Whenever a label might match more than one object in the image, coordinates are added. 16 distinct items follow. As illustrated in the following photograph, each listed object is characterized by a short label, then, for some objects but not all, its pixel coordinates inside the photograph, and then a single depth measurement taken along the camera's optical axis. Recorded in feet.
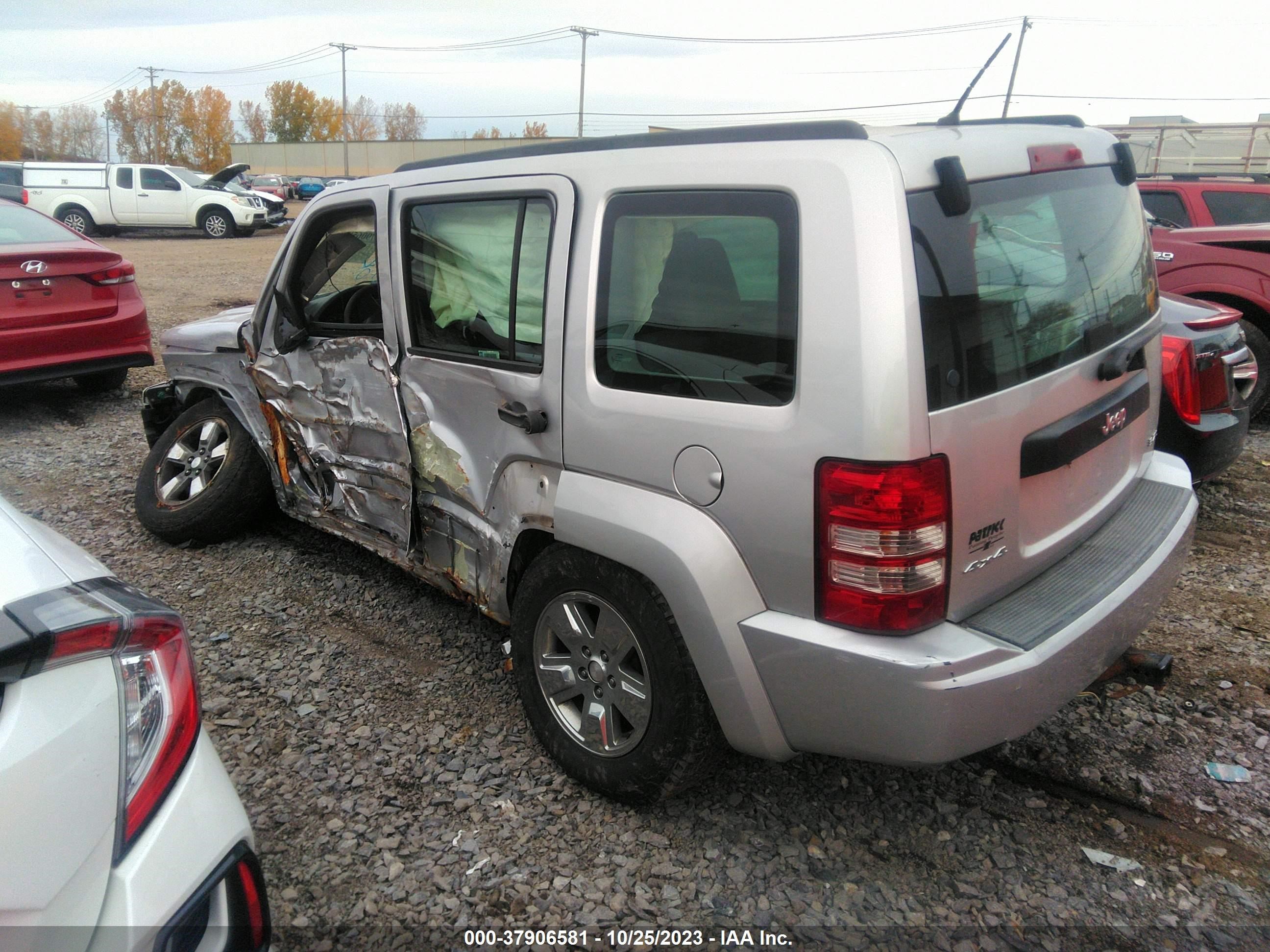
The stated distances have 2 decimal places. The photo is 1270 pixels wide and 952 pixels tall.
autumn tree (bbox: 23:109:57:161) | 346.95
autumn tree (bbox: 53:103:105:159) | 363.76
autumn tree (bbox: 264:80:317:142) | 296.71
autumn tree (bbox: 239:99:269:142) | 340.18
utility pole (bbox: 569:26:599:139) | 172.65
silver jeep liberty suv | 6.51
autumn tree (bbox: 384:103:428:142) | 346.11
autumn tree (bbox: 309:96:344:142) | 302.45
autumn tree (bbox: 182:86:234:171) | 276.41
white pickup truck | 74.28
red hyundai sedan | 20.36
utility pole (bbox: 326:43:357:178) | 217.34
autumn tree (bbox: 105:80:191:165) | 281.95
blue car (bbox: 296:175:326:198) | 128.67
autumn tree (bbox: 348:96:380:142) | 336.08
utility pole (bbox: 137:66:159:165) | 277.74
